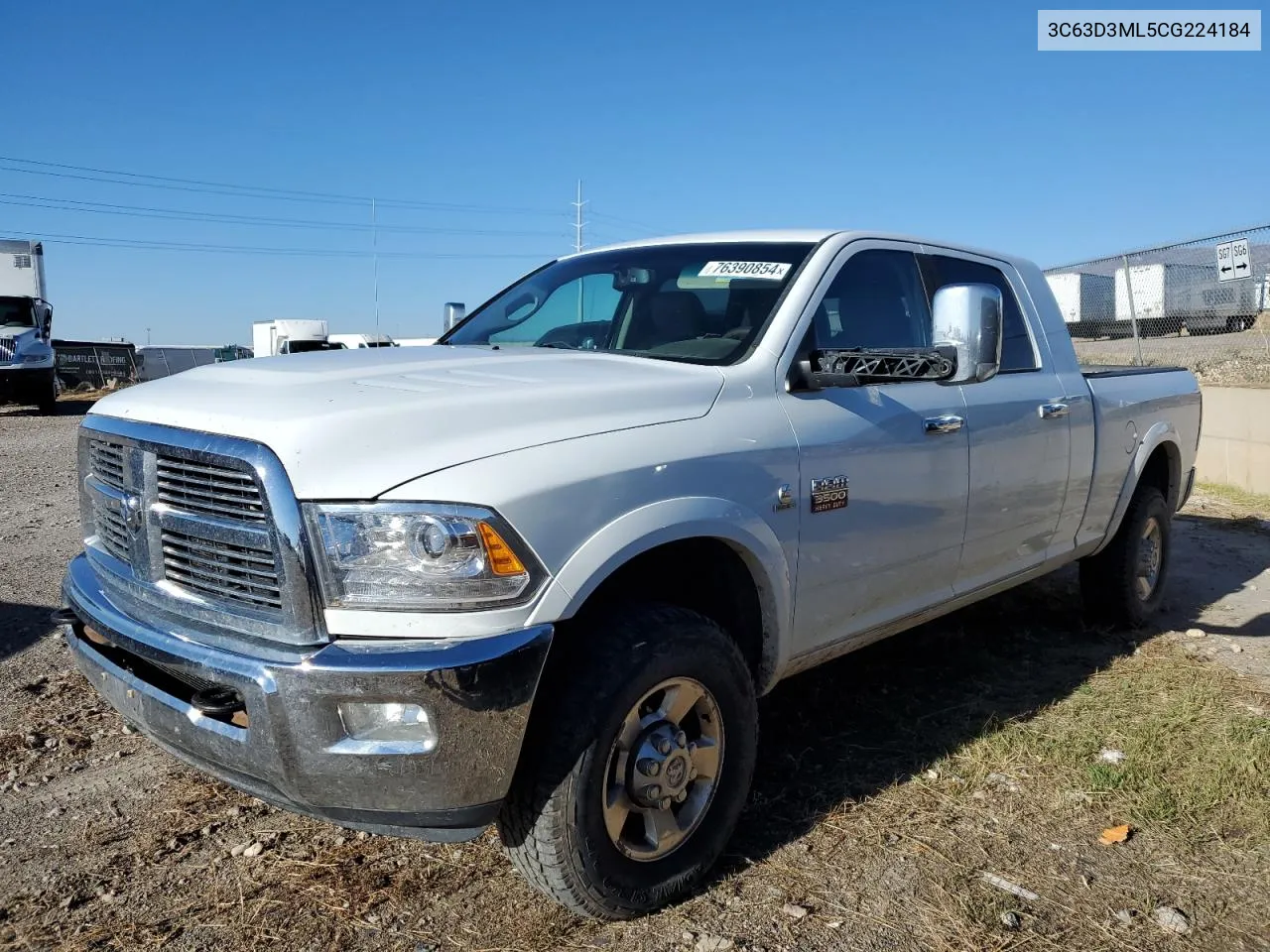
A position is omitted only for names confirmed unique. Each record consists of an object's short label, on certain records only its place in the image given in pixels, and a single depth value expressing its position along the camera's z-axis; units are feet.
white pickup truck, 7.11
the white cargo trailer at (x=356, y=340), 79.33
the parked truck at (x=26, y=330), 58.08
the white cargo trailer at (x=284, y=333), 111.34
